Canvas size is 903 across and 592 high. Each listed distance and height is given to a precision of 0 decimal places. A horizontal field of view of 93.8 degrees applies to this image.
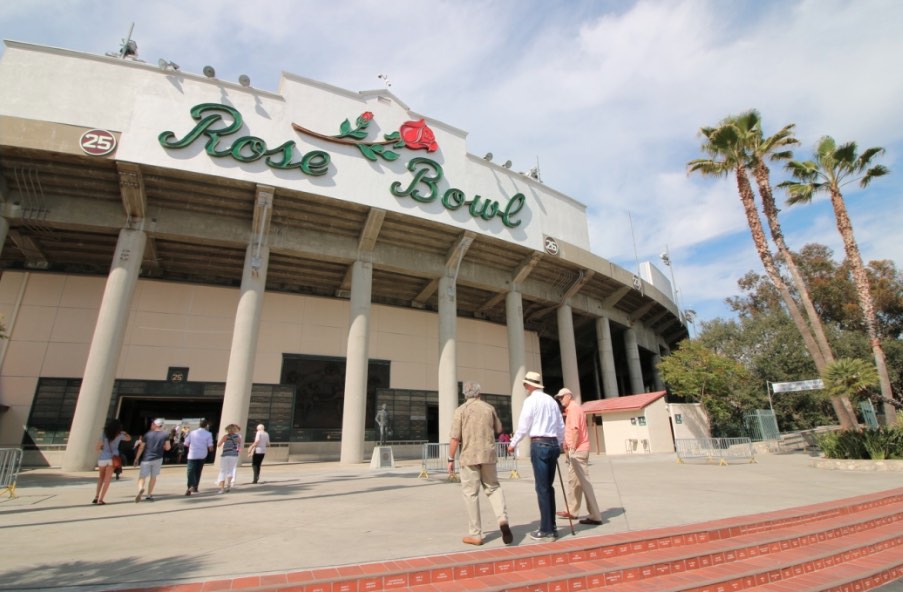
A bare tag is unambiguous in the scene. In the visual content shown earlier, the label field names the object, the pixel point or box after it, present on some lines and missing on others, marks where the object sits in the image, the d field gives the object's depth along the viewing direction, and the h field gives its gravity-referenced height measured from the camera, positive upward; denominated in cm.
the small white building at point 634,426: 2059 +9
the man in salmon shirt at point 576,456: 507 -33
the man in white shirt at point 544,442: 435 -14
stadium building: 1573 +802
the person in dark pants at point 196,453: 892 -40
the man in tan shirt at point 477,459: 426 -30
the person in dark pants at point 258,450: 1077 -43
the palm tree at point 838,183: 1698 +1007
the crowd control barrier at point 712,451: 1622 -99
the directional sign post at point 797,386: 2234 +204
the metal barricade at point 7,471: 867 -73
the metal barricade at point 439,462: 1193 -100
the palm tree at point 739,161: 1816 +1158
